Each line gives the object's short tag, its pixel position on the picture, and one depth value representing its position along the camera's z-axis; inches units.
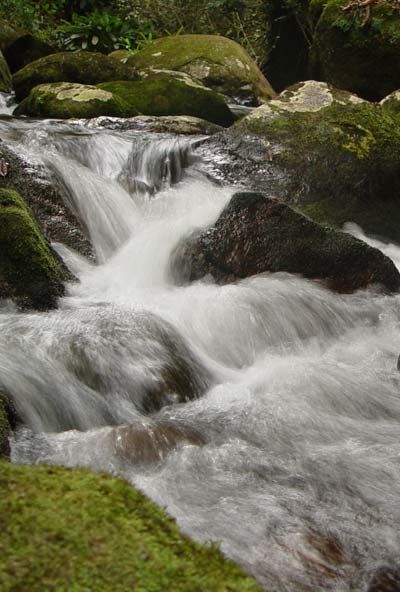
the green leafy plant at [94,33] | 695.7
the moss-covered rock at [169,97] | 404.2
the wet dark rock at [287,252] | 229.1
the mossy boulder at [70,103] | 364.8
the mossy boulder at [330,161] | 277.6
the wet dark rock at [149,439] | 126.0
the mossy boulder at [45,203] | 238.7
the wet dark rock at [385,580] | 86.6
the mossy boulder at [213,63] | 512.1
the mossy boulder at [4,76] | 470.3
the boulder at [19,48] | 556.4
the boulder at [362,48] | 442.9
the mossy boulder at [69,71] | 434.3
